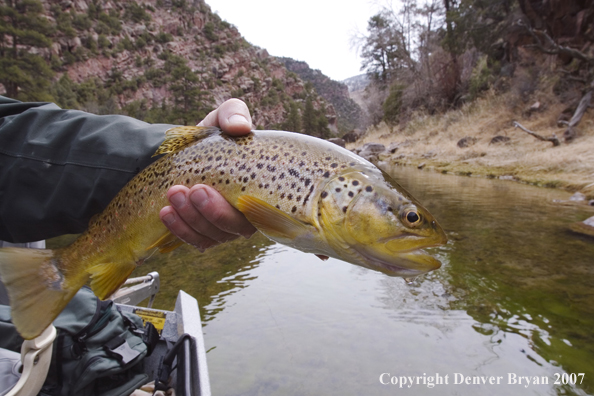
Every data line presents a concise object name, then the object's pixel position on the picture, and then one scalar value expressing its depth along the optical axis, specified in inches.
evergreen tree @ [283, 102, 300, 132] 3179.1
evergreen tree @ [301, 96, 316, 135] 3191.2
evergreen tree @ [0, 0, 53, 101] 1082.1
